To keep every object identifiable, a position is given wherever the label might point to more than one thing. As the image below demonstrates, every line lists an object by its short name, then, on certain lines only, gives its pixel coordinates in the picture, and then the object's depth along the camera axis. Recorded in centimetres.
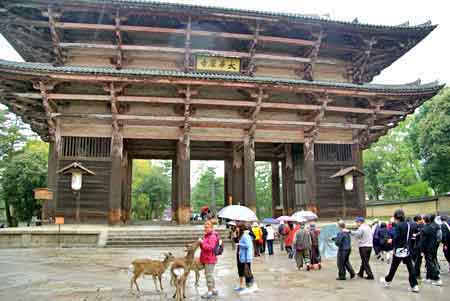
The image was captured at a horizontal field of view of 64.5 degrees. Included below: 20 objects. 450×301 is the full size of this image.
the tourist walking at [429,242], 737
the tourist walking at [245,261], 695
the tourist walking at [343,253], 816
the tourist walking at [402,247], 682
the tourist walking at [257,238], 1237
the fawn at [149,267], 665
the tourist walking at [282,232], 1367
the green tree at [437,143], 2541
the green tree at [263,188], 4744
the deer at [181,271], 609
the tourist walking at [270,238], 1309
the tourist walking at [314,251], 984
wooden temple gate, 1518
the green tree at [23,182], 2616
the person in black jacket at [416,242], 766
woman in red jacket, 646
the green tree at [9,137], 3225
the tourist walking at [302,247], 971
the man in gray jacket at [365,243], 813
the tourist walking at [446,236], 803
